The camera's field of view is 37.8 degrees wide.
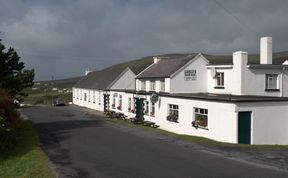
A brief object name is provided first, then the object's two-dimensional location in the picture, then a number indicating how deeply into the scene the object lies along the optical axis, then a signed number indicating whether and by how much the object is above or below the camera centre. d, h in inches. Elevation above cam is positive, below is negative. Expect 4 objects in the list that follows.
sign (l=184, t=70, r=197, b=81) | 1656.0 +41.2
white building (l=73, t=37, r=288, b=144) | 1124.5 -41.4
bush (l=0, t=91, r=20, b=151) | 818.2 -76.0
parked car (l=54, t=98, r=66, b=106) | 3270.7 -137.3
